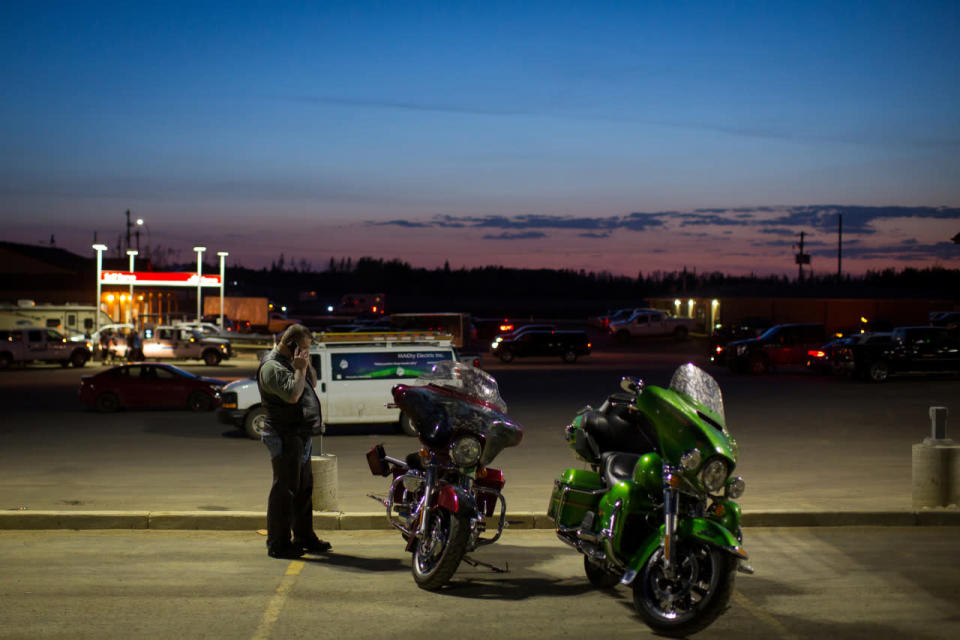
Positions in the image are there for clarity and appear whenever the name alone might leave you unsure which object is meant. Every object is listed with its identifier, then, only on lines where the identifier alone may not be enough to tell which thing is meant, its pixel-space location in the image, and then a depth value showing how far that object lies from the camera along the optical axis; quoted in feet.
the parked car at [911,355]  100.58
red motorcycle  23.18
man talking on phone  27.12
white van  57.57
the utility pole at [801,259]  295.07
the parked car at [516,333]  153.16
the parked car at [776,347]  114.11
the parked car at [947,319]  182.39
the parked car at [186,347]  138.00
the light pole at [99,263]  164.52
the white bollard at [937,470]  32.68
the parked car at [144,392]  73.15
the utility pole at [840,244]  294.13
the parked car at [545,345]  147.23
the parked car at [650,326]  201.57
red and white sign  179.11
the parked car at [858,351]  100.78
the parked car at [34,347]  133.90
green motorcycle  19.47
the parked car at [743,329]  177.88
